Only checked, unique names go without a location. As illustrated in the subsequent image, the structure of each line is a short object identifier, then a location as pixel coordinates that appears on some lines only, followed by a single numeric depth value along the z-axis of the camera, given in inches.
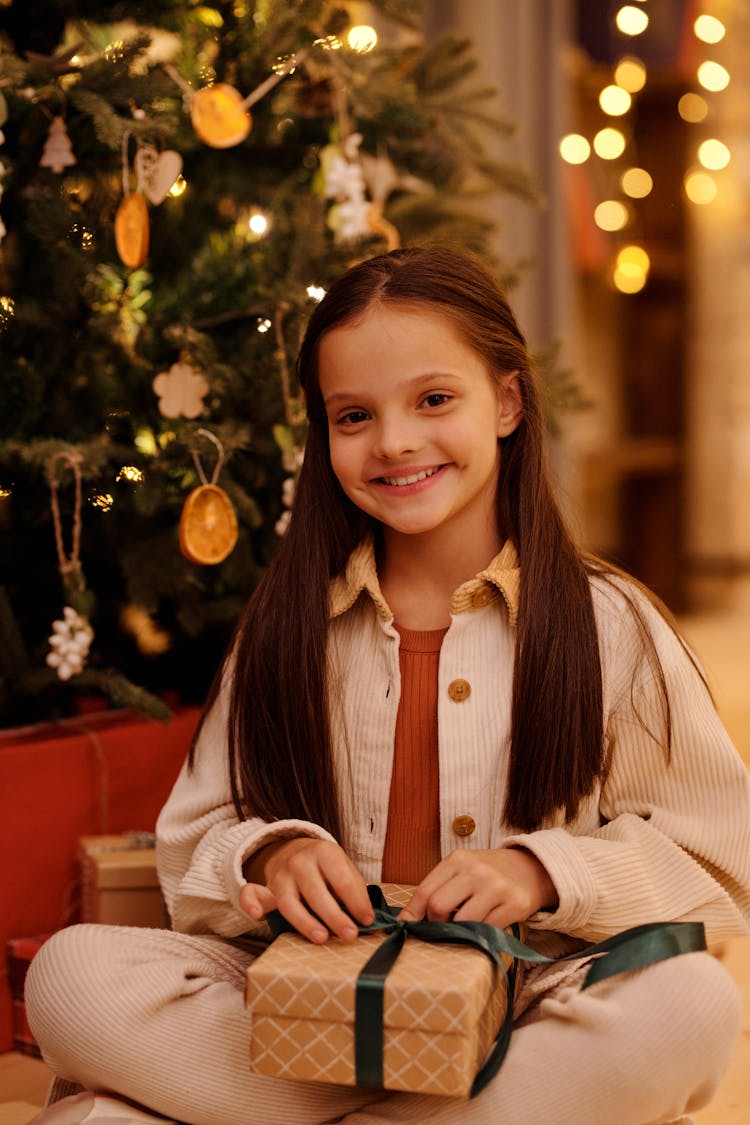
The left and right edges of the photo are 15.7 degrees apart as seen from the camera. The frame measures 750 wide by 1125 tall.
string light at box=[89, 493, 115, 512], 88.1
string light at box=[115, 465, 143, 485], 88.5
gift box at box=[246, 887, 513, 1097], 69.3
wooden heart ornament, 86.4
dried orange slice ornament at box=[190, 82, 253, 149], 88.0
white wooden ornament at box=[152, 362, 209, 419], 87.9
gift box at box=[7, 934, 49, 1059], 85.5
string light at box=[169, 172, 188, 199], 88.8
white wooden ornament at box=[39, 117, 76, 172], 85.8
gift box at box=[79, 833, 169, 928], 85.9
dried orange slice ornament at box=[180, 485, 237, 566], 86.5
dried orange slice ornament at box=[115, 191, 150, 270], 86.4
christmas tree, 86.5
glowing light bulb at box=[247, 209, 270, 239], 93.1
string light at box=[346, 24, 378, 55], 94.3
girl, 73.0
